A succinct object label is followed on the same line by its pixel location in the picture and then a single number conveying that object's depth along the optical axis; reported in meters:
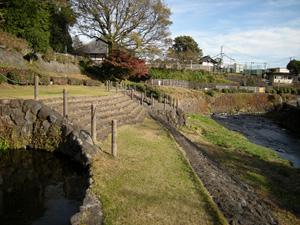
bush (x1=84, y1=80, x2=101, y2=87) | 25.67
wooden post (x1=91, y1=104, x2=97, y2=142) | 8.75
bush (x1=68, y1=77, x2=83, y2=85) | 23.22
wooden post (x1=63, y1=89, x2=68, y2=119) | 9.76
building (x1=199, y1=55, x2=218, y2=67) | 59.97
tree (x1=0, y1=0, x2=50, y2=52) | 20.80
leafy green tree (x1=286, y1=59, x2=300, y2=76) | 63.94
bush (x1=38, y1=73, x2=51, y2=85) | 19.08
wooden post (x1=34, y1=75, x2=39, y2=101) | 10.12
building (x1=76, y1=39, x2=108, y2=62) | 40.69
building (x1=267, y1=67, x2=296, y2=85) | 62.79
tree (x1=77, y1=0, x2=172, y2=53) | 29.56
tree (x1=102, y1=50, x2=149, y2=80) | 30.36
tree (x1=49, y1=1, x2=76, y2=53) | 30.61
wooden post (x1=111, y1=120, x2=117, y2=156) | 7.89
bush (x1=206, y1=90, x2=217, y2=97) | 38.49
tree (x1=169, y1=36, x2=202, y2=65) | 65.38
